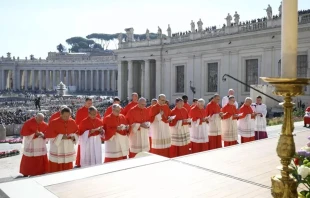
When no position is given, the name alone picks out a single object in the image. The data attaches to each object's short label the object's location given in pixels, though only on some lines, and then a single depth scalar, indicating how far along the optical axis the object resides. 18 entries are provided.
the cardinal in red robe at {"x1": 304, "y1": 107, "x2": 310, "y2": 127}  17.31
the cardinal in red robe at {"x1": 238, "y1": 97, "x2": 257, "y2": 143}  13.70
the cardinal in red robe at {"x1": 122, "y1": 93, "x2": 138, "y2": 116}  13.54
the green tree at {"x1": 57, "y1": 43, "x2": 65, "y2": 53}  164.75
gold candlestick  3.41
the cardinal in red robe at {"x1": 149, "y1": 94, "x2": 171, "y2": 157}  11.62
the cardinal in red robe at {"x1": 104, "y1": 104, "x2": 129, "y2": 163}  10.24
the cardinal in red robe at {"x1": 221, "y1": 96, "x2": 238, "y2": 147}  13.33
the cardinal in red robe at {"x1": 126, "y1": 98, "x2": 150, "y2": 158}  11.20
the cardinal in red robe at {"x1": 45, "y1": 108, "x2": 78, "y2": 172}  9.54
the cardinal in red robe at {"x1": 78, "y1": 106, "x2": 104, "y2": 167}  10.13
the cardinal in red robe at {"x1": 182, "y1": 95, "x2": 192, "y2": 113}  13.71
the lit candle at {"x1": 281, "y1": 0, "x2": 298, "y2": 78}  3.46
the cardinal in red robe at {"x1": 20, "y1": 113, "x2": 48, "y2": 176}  9.94
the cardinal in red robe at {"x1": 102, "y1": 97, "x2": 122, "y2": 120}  12.54
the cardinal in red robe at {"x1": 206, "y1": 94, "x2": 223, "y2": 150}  13.19
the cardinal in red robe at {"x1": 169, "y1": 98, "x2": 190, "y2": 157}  12.00
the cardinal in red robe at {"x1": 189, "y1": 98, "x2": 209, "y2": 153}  12.48
